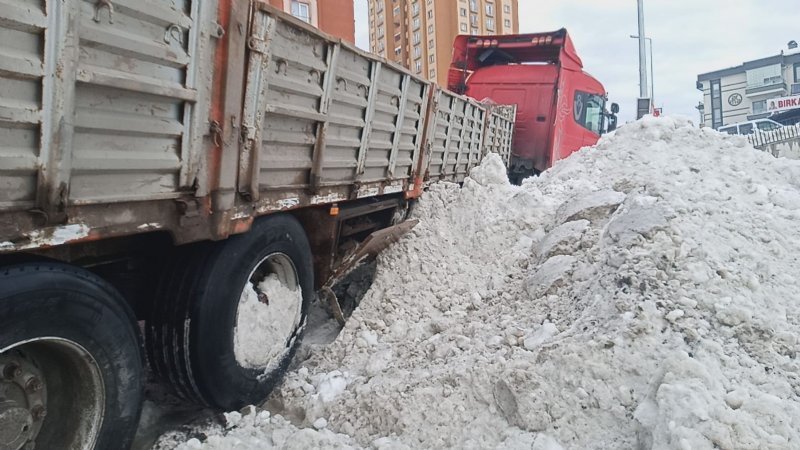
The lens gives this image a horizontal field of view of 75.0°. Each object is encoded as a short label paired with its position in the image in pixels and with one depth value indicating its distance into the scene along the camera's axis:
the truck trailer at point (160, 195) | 1.77
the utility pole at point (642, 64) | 18.84
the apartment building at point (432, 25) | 50.97
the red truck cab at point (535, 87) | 10.30
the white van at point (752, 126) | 25.16
